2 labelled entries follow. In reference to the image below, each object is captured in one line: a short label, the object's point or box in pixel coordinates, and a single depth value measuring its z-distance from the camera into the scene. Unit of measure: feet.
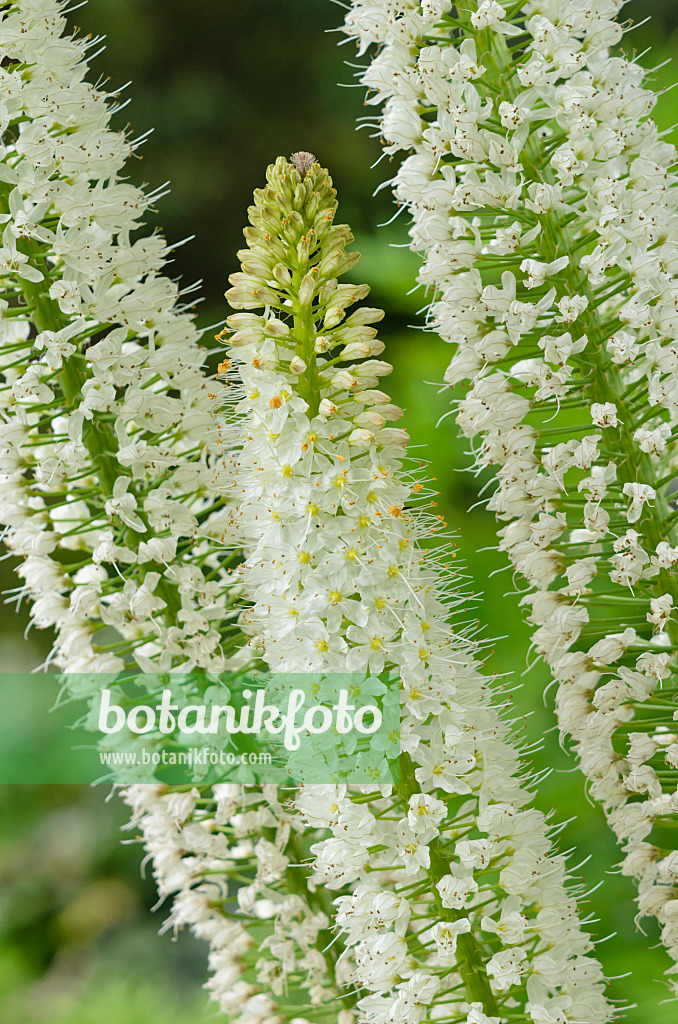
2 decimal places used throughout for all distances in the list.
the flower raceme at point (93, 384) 6.91
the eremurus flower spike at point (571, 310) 6.83
